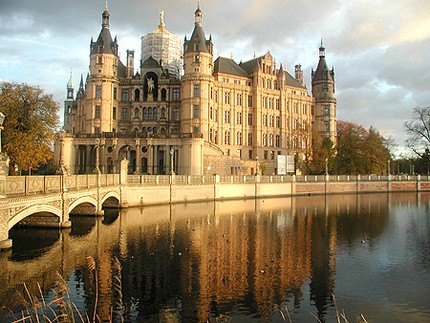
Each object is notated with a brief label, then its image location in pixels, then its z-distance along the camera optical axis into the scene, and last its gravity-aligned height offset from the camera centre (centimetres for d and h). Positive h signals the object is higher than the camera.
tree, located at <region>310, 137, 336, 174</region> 8200 +331
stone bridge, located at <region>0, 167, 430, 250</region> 2261 -181
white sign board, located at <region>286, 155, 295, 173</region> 7125 +163
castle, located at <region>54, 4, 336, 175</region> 6619 +1275
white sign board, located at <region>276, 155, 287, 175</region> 6938 +140
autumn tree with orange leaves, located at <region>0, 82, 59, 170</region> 4253 +539
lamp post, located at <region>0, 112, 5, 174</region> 2039 +48
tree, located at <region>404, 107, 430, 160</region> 8142 +867
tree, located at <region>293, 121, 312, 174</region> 8538 +677
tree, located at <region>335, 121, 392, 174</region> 8306 +400
